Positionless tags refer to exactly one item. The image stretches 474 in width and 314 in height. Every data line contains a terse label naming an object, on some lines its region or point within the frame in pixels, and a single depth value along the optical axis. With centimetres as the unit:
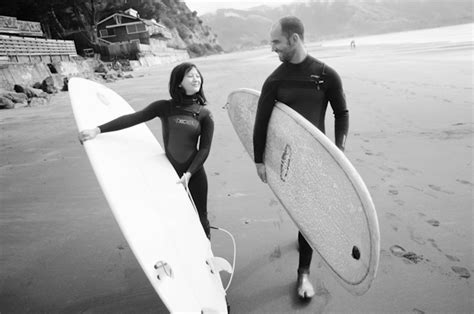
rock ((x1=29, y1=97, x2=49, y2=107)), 795
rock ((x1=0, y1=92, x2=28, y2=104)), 797
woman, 193
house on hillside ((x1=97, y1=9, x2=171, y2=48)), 3437
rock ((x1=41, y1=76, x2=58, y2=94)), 992
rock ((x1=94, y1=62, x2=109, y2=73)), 1747
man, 160
